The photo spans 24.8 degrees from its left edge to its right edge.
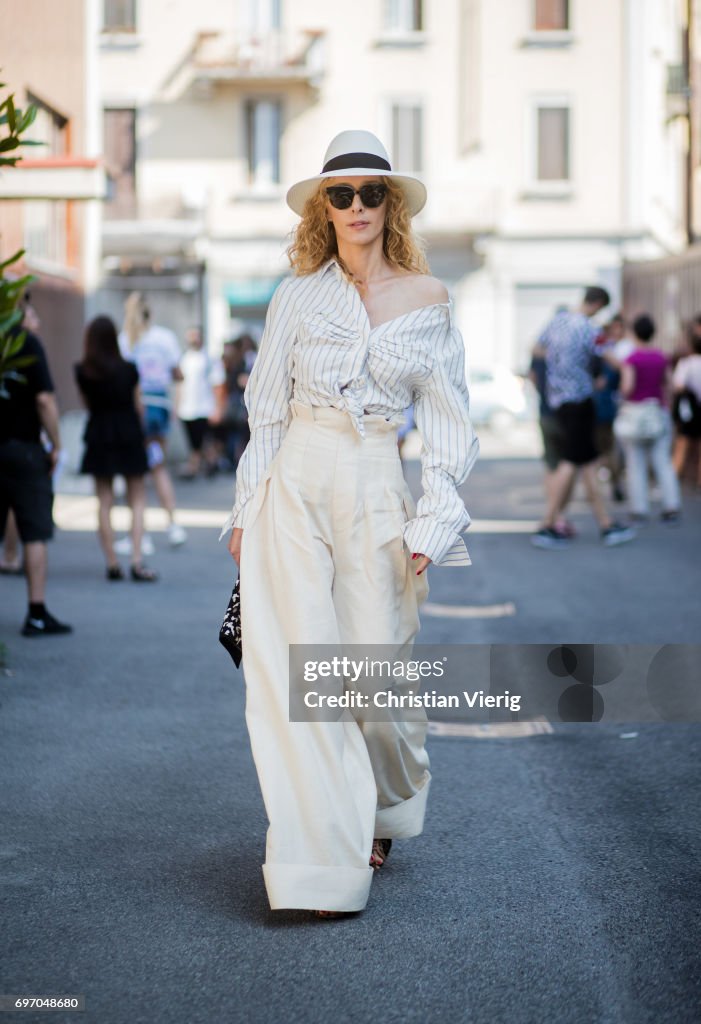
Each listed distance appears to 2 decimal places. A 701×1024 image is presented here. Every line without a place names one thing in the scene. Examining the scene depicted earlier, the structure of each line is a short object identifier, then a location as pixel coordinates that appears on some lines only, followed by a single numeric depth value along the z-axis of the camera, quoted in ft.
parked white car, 119.55
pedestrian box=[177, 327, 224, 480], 67.87
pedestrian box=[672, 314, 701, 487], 55.72
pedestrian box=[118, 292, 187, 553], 41.09
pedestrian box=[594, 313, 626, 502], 52.80
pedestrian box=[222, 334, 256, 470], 71.56
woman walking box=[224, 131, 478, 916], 13.51
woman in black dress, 34.81
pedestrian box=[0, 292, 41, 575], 36.68
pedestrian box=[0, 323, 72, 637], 28.27
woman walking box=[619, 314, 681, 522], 46.83
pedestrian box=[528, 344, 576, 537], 42.78
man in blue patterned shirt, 41.63
